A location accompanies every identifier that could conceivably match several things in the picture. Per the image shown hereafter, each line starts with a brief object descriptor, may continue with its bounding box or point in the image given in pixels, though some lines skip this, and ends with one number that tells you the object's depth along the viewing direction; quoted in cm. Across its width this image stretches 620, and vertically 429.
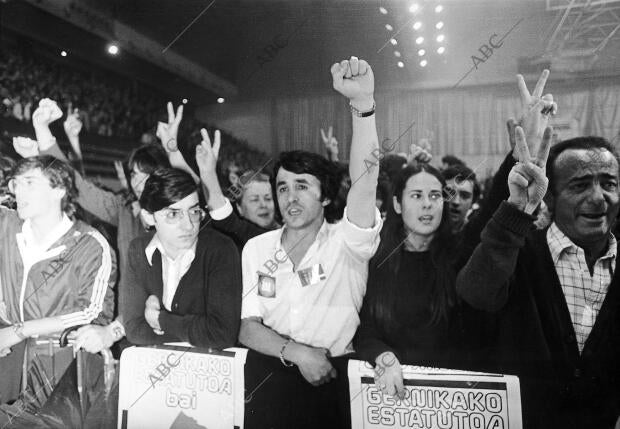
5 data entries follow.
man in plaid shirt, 185
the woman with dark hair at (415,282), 195
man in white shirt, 201
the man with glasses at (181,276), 223
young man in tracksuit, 246
